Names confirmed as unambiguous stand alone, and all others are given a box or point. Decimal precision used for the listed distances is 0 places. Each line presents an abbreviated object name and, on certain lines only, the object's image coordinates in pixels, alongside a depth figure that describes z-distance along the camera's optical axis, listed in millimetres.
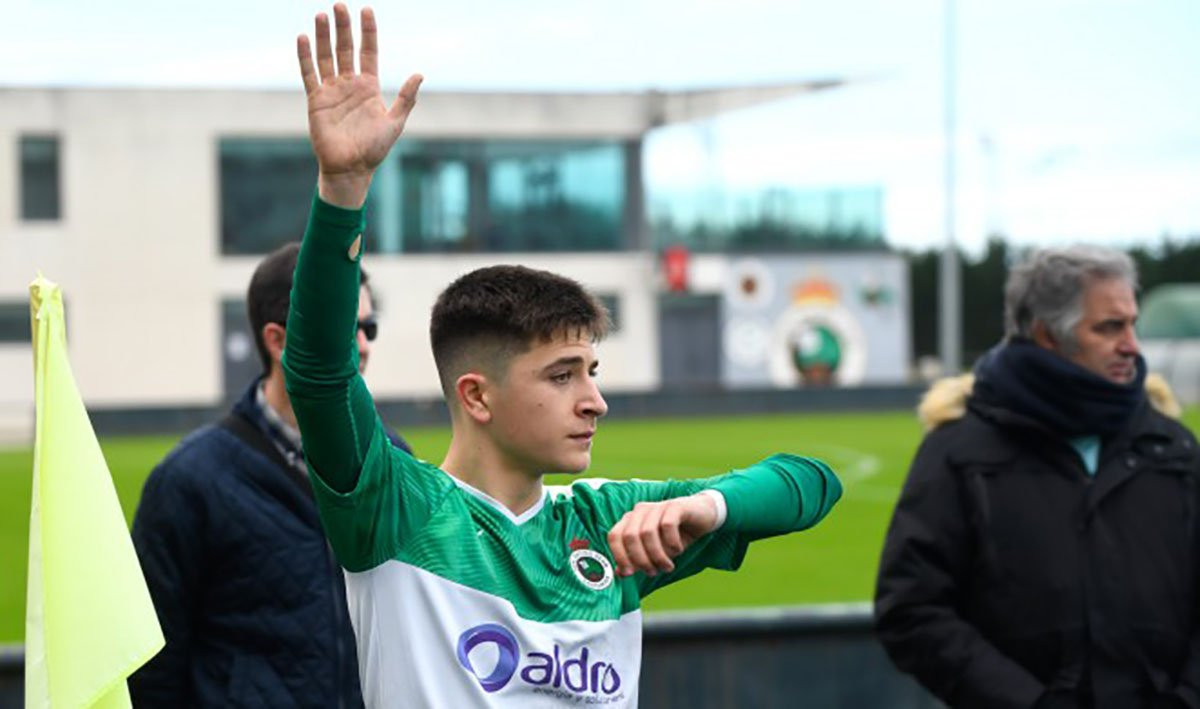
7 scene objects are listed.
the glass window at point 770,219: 92062
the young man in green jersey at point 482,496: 5527
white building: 79562
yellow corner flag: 6039
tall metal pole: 80375
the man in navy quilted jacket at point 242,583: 7871
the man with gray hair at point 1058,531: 9055
